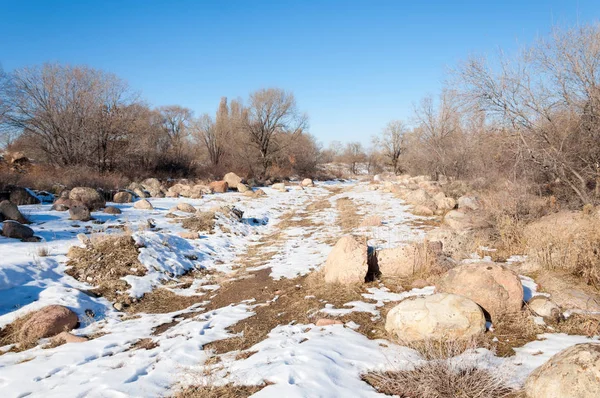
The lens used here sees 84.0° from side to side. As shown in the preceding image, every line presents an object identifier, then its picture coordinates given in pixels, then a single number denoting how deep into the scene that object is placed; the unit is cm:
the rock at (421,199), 1304
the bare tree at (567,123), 842
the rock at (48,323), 432
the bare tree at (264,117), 3133
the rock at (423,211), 1216
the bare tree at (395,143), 3747
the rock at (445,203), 1270
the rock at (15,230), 724
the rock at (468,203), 1172
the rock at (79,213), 947
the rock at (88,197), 1103
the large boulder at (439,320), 368
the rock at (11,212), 831
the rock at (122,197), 1327
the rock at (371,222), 1059
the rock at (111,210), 1083
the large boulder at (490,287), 424
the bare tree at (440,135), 1900
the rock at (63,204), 1023
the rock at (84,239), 730
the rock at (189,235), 930
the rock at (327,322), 442
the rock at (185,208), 1257
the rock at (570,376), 235
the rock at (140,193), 1514
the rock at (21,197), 1068
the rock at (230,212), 1197
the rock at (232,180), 2164
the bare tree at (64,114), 1755
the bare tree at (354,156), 4931
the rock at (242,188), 2016
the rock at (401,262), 602
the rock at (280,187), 2230
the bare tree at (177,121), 3488
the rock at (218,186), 1958
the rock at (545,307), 411
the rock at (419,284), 550
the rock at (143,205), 1221
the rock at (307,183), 2672
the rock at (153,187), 1631
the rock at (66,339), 430
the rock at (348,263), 583
